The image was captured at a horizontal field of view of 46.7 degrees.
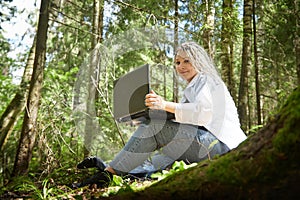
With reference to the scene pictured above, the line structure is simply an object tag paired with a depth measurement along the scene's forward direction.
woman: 3.32
